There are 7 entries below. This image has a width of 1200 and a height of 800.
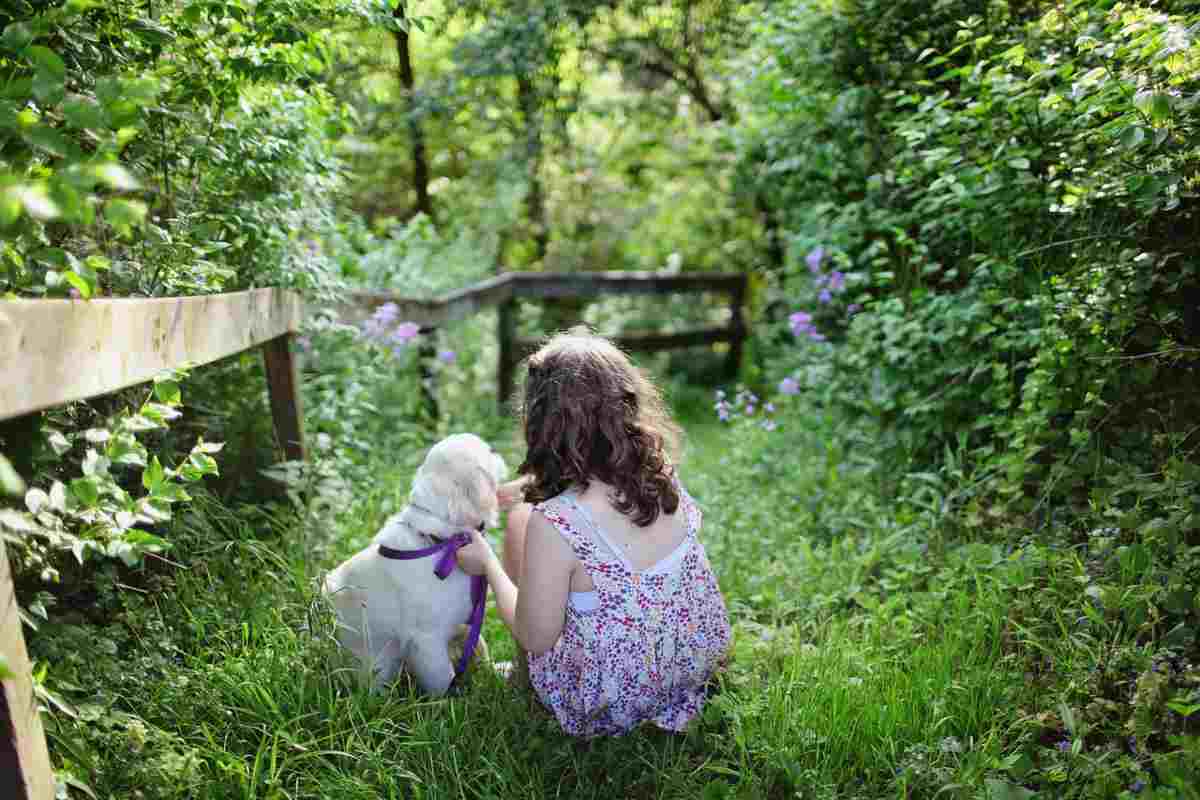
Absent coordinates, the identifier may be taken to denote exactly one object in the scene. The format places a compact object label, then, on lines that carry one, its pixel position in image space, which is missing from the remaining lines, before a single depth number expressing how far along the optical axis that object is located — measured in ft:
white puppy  7.93
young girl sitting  7.38
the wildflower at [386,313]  13.52
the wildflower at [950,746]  6.91
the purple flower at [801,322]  14.83
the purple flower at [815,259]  14.87
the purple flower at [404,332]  13.61
